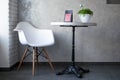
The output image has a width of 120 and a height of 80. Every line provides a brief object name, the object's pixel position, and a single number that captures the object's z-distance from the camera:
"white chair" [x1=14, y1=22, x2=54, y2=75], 3.87
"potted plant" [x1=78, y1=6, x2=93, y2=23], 3.66
